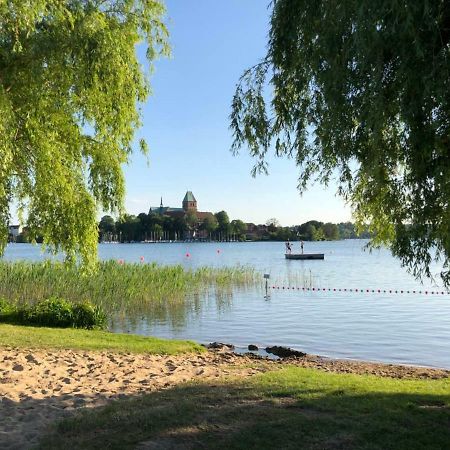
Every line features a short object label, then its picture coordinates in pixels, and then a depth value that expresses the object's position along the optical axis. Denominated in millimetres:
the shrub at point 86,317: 15093
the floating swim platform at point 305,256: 68094
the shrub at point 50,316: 14875
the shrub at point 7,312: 15188
